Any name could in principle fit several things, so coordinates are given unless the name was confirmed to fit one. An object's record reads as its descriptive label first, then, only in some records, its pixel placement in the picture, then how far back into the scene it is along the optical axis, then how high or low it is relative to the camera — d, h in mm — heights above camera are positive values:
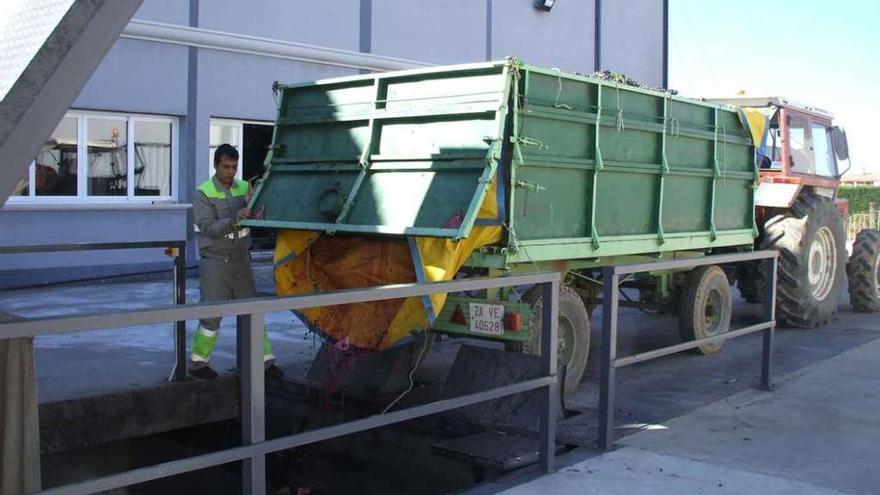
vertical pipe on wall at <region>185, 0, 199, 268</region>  12828 +763
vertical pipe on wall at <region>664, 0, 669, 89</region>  21500 +3995
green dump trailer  5871 +215
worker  6664 -414
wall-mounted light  17797 +3982
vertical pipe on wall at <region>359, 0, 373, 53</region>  14727 +2851
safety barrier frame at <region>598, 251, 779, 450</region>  5203 -889
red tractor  10156 -61
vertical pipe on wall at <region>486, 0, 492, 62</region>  16797 +3244
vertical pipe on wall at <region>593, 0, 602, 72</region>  19484 +3651
